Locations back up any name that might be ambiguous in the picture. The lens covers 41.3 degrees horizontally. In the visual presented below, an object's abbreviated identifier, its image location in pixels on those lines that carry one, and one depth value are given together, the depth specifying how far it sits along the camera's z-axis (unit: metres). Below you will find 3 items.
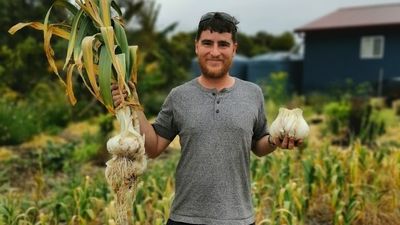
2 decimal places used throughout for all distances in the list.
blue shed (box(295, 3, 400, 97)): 17.19
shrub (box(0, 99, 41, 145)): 8.20
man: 2.03
